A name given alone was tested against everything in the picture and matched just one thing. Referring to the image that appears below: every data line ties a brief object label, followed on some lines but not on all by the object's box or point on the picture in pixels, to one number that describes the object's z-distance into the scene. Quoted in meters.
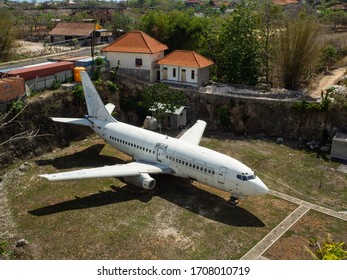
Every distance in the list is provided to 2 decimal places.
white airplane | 36.34
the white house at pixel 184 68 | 62.31
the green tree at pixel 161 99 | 55.03
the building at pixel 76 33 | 104.06
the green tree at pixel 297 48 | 60.00
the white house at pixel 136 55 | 64.19
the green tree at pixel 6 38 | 77.88
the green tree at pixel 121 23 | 111.88
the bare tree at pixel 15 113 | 48.78
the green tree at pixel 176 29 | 73.94
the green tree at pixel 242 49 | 64.88
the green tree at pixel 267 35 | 66.12
